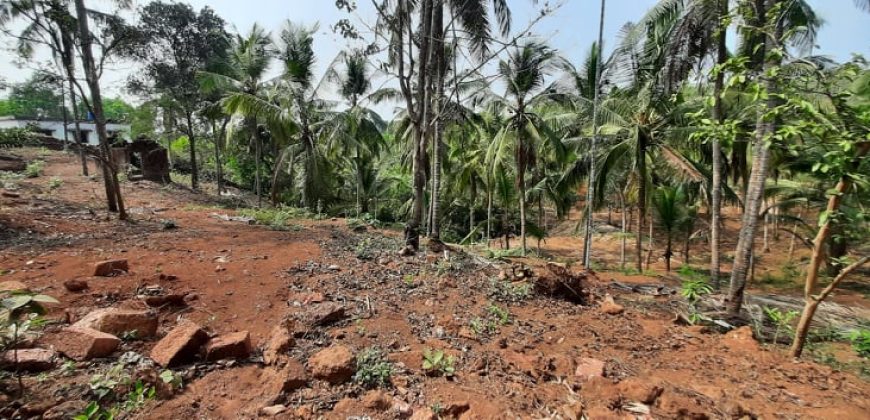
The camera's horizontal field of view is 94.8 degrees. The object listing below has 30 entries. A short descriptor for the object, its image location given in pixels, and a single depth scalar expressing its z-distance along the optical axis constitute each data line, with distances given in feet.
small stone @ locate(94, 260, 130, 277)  16.33
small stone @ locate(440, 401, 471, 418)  10.47
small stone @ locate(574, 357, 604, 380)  12.72
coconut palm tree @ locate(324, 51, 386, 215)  52.65
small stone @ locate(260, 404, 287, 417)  9.82
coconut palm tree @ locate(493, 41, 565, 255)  40.45
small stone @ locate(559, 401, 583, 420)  10.64
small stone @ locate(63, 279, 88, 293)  14.58
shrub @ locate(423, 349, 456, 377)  12.16
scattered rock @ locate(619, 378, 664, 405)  11.58
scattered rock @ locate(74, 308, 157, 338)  11.85
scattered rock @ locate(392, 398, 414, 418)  10.40
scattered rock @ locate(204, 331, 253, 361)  11.54
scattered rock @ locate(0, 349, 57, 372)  9.80
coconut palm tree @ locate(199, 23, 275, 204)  52.95
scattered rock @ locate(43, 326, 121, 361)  10.71
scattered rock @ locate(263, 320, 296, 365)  11.95
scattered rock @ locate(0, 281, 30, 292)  12.50
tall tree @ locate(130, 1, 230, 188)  60.54
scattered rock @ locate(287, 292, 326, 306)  16.26
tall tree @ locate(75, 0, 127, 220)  29.25
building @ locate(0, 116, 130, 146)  124.88
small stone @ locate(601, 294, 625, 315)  19.60
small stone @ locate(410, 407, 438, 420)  10.07
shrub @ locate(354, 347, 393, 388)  11.44
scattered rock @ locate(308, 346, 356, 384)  11.25
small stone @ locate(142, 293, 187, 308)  14.42
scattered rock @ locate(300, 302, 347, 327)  14.53
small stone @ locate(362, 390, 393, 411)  10.52
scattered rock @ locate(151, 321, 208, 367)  11.03
